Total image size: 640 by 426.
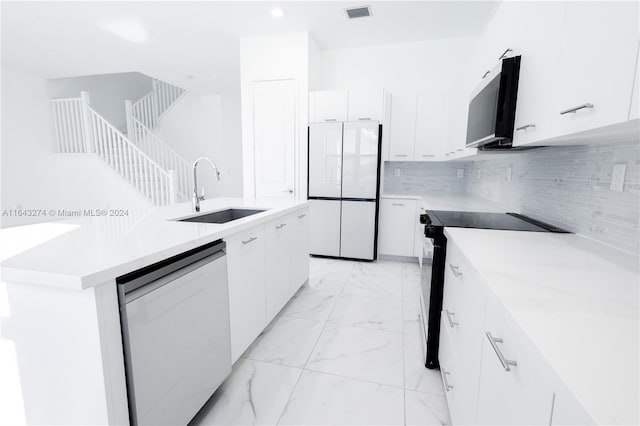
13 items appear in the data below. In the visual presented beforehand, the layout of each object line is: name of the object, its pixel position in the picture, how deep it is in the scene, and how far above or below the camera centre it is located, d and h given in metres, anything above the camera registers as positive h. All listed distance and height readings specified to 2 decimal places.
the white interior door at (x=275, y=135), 3.64 +0.46
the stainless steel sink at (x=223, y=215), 2.00 -0.33
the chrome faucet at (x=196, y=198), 2.00 -0.19
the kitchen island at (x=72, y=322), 0.84 -0.46
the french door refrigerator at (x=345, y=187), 3.45 -0.18
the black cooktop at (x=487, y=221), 1.60 -0.28
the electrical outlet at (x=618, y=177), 1.19 -0.01
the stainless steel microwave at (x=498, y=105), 1.44 +0.37
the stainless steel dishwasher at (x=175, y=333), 0.95 -0.62
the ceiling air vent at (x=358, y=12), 2.88 +1.61
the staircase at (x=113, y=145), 5.13 +0.45
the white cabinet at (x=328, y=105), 3.53 +0.81
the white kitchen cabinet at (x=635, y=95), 0.69 +0.19
